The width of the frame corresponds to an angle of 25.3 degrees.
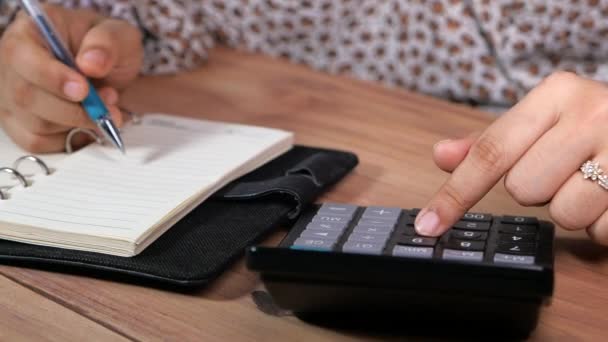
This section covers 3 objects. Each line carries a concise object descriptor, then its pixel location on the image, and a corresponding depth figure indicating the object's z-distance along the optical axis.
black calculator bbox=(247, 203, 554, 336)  0.52
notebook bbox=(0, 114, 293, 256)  0.62
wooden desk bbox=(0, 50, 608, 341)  0.56
